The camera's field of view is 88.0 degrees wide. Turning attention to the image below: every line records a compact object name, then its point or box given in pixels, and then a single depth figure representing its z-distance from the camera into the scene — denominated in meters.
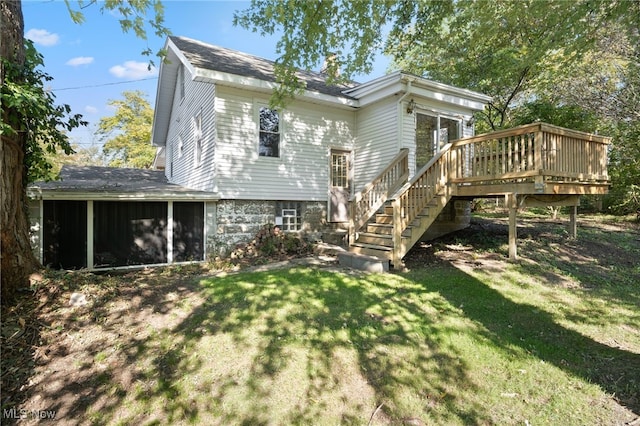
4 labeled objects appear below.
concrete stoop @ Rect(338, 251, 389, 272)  6.52
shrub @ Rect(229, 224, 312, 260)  8.51
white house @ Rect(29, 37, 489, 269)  7.34
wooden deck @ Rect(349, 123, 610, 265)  6.52
